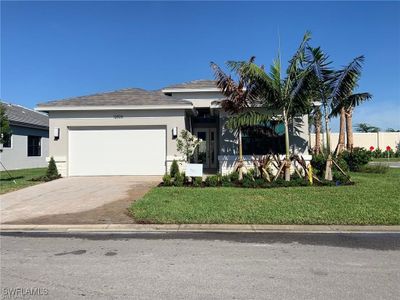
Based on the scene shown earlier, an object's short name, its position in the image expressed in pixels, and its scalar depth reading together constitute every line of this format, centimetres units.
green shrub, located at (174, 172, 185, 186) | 1397
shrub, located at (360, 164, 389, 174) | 1911
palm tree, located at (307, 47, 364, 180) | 1381
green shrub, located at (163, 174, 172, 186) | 1394
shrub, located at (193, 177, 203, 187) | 1387
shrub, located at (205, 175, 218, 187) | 1391
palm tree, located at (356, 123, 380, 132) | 6346
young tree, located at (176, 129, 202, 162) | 1571
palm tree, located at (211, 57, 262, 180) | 1445
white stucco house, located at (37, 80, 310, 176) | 1748
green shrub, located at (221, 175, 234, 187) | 1374
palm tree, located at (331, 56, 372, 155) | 1403
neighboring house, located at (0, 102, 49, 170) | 2491
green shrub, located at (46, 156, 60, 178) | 1697
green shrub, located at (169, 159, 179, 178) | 1577
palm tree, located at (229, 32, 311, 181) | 1382
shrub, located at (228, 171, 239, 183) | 1453
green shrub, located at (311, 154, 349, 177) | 1608
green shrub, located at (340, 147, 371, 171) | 1965
